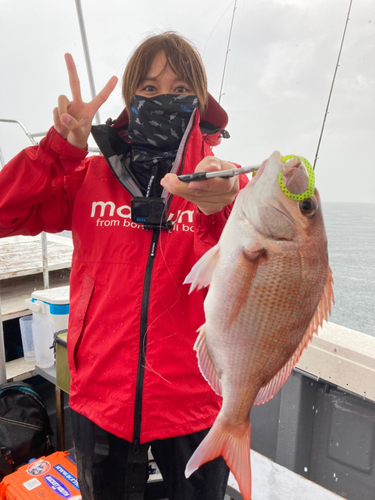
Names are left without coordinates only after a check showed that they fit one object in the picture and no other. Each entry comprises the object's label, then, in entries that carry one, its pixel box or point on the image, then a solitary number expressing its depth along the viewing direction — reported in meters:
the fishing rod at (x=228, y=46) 2.05
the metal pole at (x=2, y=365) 2.43
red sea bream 0.87
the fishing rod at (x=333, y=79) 1.70
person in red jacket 1.22
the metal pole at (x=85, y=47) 2.94
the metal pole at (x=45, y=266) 3.32
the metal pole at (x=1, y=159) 5.11
